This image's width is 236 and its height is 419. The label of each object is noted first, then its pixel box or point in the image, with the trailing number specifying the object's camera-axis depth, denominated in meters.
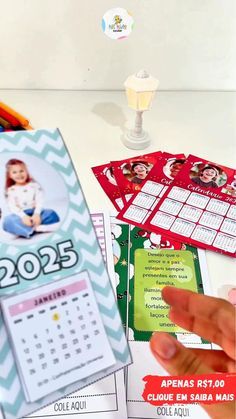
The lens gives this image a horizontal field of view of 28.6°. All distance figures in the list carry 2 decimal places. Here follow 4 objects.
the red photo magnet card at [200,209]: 0.72
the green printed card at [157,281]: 0.62
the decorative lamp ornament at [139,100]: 0.82
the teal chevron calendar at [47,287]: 0.41
